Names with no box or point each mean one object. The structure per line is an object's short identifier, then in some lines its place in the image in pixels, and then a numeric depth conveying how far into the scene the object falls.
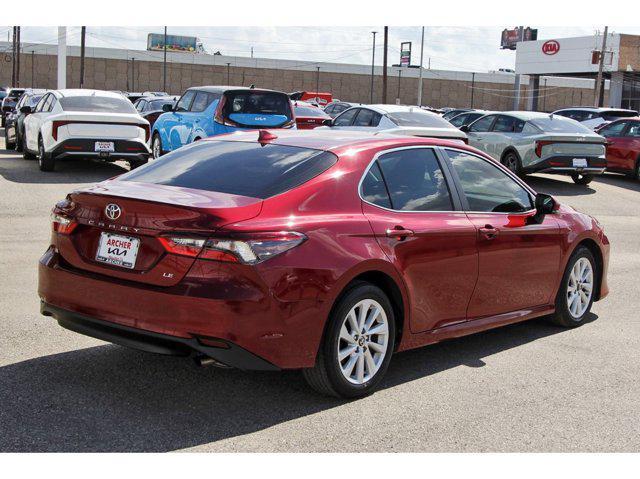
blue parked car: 17.22
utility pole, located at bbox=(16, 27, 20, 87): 75.63
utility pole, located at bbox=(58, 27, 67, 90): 35.44
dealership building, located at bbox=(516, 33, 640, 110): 59.19
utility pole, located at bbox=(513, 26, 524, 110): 69.18
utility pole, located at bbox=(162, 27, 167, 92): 94.38
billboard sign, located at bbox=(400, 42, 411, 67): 119.69
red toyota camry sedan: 4.75
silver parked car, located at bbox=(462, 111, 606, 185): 19.23
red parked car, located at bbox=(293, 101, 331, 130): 25.53
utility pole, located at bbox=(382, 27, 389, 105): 56.20
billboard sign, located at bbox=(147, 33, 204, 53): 125.88
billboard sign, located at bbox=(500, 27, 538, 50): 148.57
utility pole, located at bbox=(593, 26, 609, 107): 49.16
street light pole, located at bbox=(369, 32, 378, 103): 102.22
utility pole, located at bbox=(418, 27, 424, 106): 83.66
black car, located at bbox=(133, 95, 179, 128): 28.19
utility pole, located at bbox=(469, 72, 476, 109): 113.62
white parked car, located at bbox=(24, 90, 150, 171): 16.73
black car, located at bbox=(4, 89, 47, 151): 21.66
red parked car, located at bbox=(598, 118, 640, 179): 22.05
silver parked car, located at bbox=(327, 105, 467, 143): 17.31
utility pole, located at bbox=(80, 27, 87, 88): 60.91
